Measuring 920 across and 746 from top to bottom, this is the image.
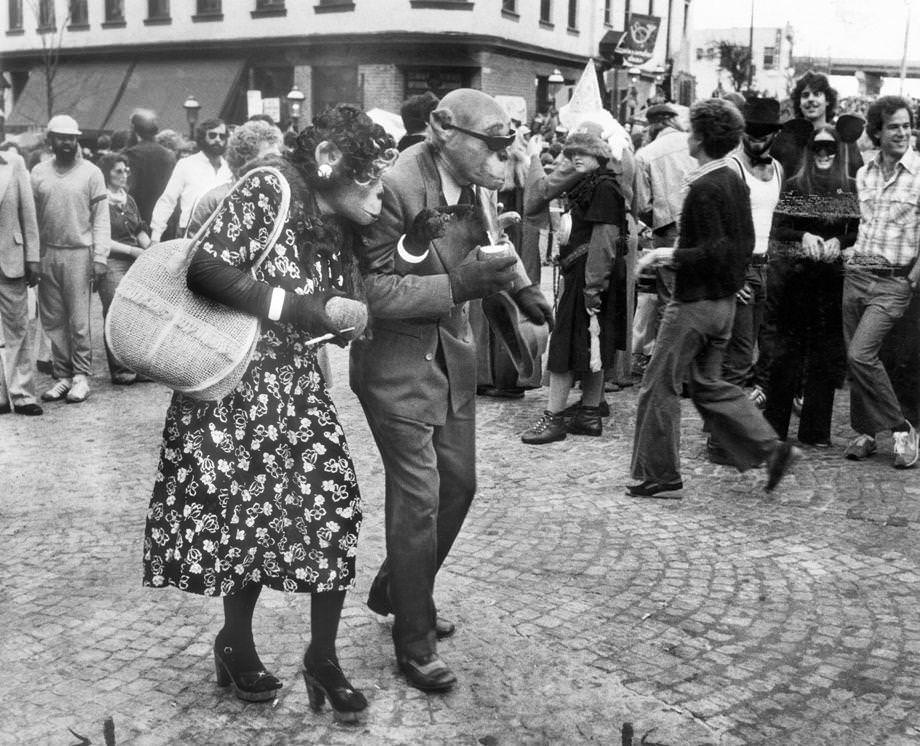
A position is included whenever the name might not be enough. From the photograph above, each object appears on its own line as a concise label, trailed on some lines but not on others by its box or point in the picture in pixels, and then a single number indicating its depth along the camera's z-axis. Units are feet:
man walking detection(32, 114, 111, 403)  29.45
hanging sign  70.23
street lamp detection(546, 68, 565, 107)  102.22
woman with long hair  24.27
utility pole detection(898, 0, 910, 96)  135.44
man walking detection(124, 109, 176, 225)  38.11
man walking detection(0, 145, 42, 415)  27.04
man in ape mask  12.52
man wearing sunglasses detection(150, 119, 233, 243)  31.99
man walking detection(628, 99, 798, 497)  19.60
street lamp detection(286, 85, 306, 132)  90.22
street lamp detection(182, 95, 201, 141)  98.58
